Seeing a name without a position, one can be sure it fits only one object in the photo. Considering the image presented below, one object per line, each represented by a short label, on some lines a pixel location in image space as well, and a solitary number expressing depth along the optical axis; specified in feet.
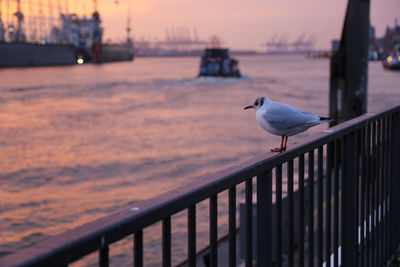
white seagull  8.92
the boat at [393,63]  383.24
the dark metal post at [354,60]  27.35
